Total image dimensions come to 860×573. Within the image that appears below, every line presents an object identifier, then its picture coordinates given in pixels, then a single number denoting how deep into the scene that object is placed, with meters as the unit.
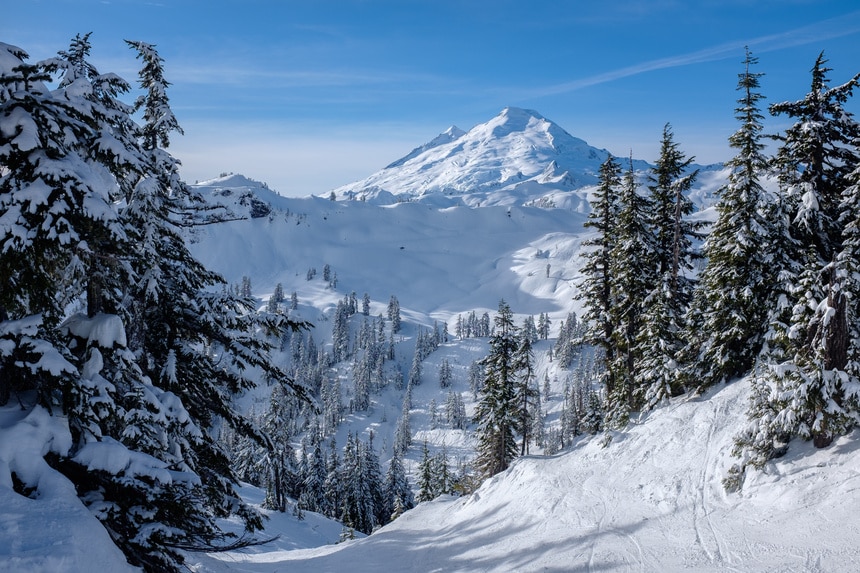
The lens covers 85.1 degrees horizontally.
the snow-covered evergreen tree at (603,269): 28.25
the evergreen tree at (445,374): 176.12
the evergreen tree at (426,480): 47.62
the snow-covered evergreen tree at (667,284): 24.42
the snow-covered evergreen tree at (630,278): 26.17
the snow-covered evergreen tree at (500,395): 35.53
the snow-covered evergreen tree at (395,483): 62.12
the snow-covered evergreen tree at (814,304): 14.19
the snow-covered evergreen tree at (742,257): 20.56
